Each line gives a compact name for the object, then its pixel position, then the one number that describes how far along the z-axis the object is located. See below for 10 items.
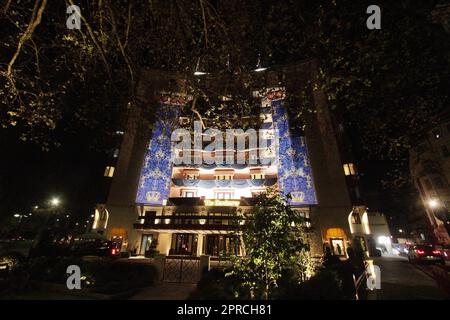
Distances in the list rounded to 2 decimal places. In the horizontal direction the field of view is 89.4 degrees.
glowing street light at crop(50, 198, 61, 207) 23.61
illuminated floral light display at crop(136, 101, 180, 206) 28.78
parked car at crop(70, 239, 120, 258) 17.03
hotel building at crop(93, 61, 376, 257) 25.56
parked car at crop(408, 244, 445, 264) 18.89
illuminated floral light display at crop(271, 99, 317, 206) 26.52
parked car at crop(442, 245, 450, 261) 23.92
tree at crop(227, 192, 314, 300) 7.04
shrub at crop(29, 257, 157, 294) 10.82
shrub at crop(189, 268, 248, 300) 7.88
